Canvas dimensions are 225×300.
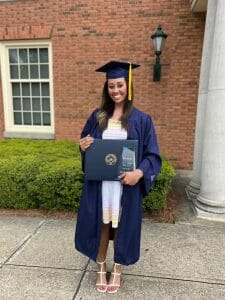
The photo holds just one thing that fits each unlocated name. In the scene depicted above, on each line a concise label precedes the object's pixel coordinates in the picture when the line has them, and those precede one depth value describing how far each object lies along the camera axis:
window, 6.75
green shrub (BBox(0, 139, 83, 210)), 4.05
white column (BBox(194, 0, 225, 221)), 3.71
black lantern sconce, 5.61
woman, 2.21
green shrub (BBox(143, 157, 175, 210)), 3.95
